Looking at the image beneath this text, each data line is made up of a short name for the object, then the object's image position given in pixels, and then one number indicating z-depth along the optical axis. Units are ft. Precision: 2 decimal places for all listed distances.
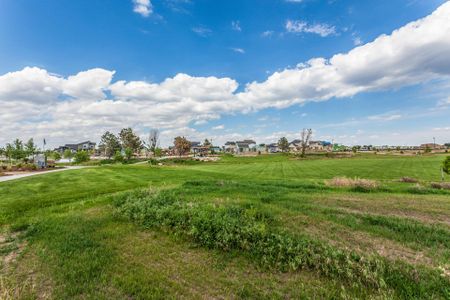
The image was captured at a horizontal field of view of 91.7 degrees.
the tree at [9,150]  158.06
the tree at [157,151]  270.26
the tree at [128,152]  200.62
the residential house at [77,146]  404.57
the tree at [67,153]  223.63
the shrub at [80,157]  177.47
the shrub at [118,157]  182.50
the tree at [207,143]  420.77
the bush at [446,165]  57.21
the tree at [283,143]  373.30
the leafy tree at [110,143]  254.61
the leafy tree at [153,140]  272.92
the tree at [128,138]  262.67
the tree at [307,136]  263.21
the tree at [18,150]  155.84
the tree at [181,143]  275.98
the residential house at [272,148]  453.37
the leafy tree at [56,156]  213.87
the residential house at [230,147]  457.27
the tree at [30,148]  162.20
